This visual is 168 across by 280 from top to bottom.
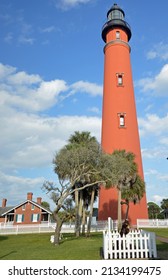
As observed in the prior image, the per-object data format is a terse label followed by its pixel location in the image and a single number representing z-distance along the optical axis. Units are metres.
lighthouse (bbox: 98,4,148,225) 29.86
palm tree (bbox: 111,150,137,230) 19.91
